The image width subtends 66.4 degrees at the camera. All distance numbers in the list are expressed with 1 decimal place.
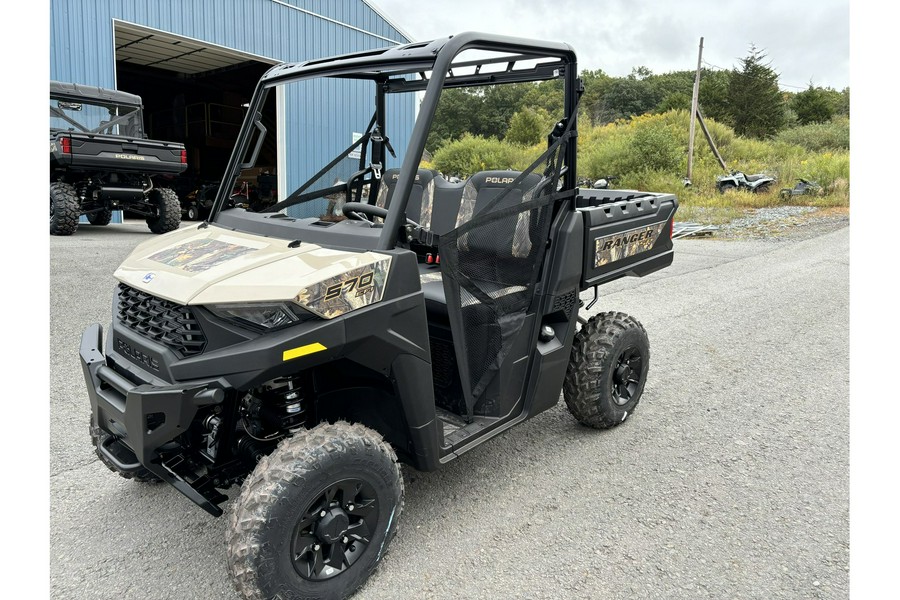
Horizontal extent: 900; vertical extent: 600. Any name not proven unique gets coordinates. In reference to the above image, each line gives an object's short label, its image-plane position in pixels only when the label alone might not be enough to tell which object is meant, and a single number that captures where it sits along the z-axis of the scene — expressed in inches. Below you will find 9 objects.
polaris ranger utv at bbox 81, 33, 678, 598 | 86.0
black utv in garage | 417.7
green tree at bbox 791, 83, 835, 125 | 1489.9
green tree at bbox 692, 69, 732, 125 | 1362.0
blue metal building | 490.9
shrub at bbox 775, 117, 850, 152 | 1096.8
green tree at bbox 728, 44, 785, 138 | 1309.1
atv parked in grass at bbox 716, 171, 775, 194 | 704.4
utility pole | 752.9
